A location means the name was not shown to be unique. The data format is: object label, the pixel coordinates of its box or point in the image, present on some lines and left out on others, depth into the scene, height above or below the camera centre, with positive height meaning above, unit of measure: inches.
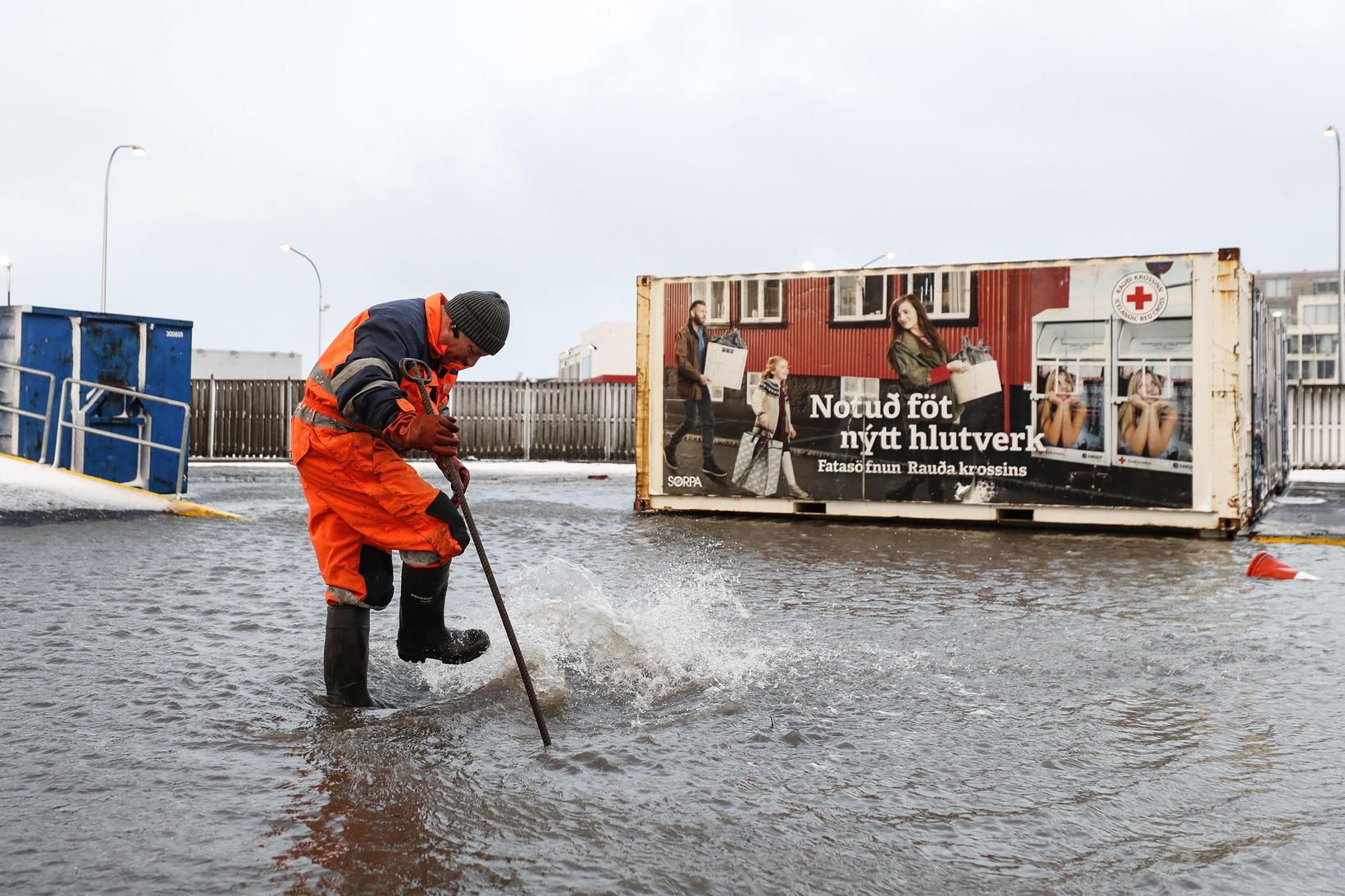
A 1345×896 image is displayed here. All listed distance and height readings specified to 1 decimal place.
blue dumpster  548.4 +32.2
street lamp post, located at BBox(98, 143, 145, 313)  1317.7 +285.4
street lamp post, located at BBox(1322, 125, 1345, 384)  1336.1 +218.4
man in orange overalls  168.7 -0.9
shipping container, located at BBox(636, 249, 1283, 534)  466.9 +32.7
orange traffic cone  333.7 -24.9
